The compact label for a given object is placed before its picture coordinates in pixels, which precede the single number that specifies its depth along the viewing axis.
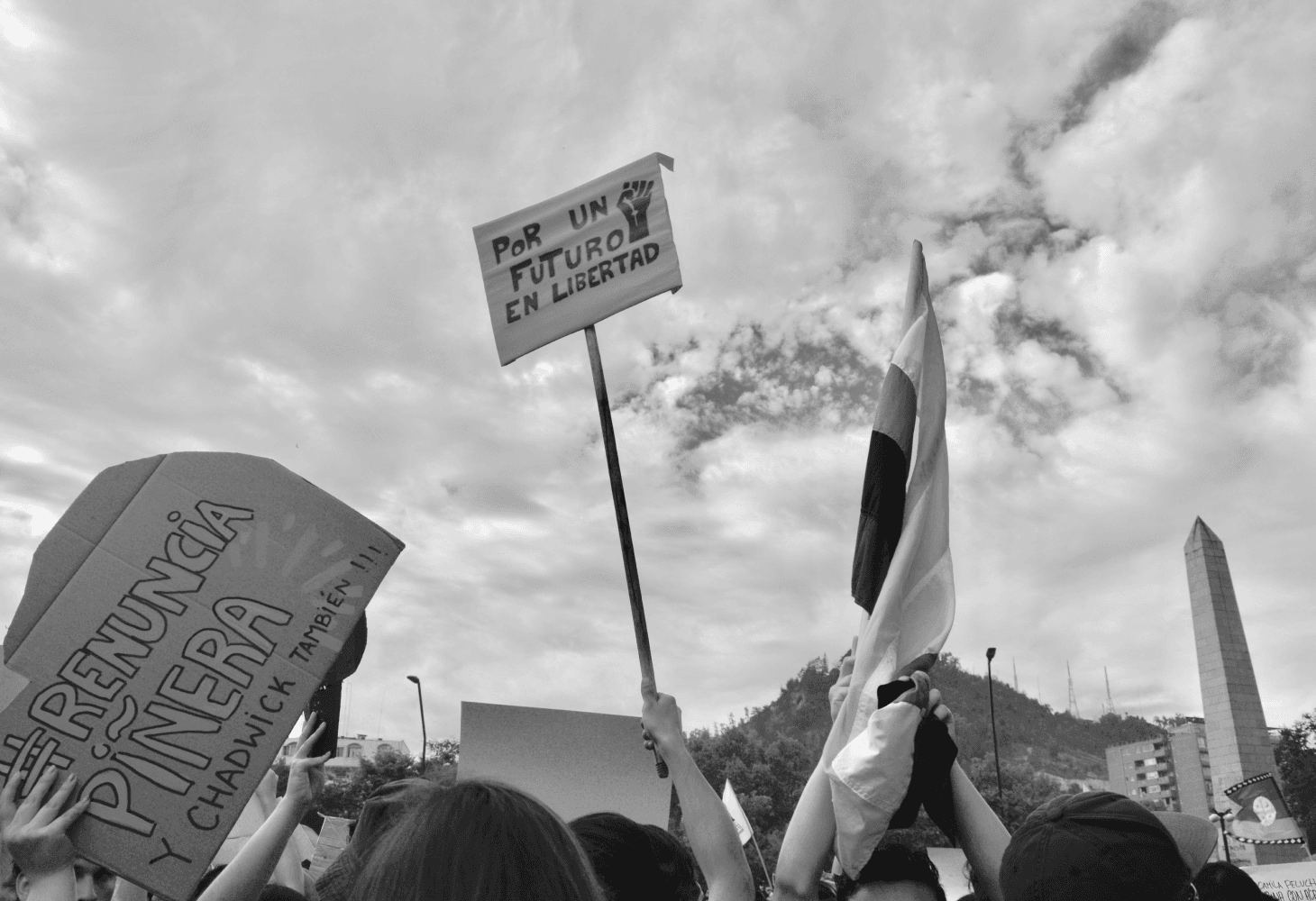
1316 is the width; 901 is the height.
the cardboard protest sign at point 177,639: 2.33
